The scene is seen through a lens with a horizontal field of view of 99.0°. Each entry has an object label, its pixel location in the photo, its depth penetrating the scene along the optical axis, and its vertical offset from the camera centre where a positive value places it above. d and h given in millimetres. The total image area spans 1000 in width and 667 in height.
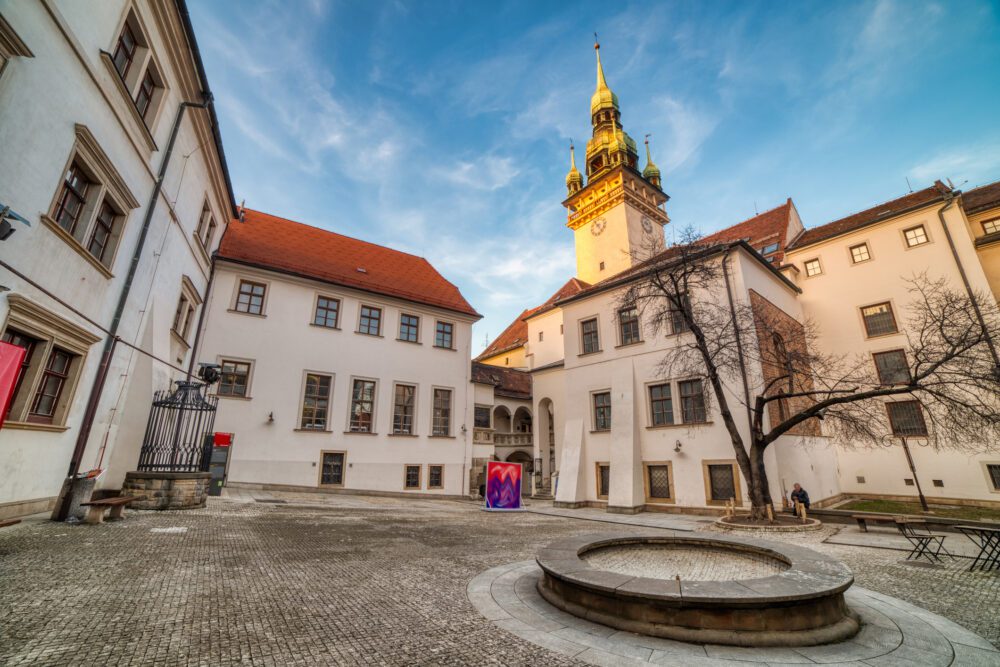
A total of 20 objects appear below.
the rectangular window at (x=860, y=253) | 21531 +10321
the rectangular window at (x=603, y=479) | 18969 -517
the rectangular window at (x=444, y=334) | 23703 +7108
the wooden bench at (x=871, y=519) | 10078 -1227
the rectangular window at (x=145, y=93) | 9891 +8532
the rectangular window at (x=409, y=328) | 22672 +7157
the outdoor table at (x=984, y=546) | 6932 -1267
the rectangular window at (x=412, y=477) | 20641 -440
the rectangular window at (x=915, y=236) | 20000 +10407
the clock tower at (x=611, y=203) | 37875 +23976
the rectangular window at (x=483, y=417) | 25777 +2905
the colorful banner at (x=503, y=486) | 16672 -707
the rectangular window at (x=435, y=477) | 21291 -457
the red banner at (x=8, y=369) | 5480 +1254
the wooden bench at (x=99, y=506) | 7578 -649
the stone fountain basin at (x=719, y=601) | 3869 -1255
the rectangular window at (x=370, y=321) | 21547 +7131
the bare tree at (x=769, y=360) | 12398 +3840
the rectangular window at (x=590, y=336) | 21172 +6292
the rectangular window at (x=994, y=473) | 16562 -274
